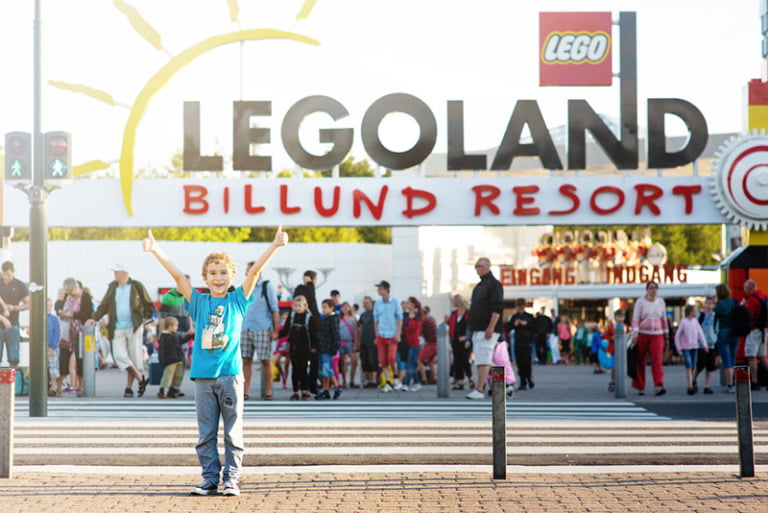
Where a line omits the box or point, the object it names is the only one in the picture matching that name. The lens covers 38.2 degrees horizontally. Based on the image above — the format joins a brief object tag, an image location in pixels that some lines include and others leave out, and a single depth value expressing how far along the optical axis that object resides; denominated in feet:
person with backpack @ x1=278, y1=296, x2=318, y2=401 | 51.85
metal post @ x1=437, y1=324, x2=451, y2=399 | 53.06
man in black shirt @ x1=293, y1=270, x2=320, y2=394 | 52.54
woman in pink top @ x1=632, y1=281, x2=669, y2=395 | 53.52
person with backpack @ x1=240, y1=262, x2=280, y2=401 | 50.49
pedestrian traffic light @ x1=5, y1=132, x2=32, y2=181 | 42.93
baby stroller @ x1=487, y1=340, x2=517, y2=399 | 51.07
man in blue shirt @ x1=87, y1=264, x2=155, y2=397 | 52.54
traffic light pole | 42.11
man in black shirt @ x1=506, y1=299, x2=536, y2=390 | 60.64
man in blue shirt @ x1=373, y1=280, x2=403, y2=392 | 59.16
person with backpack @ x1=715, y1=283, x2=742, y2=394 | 55.62
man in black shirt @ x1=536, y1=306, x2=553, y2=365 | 72.19
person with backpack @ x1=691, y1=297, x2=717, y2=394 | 56.80
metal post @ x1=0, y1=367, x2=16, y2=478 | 25.89
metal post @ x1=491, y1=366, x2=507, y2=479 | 26.07
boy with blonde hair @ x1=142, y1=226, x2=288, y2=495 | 24.43
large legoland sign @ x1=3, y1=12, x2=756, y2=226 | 68.13
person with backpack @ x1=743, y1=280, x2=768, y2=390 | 56.85
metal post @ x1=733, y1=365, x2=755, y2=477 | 26.07
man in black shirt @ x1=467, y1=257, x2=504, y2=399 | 49.65
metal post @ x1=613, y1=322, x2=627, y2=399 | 52.31
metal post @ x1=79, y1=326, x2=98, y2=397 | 52.90
